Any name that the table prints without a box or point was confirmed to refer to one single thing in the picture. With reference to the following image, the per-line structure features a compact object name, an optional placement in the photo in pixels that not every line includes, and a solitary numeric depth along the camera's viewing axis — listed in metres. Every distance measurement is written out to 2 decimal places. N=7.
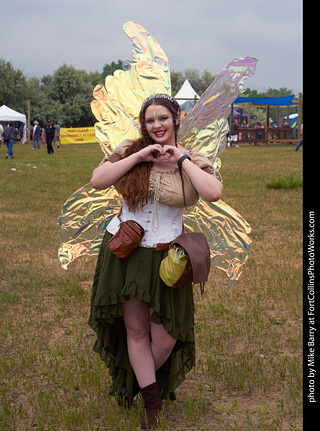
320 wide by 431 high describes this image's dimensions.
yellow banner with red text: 42.22
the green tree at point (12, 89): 65.56
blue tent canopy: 34.78
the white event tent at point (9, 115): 40.69
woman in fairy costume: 3.48
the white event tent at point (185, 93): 41.78
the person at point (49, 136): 30.27
